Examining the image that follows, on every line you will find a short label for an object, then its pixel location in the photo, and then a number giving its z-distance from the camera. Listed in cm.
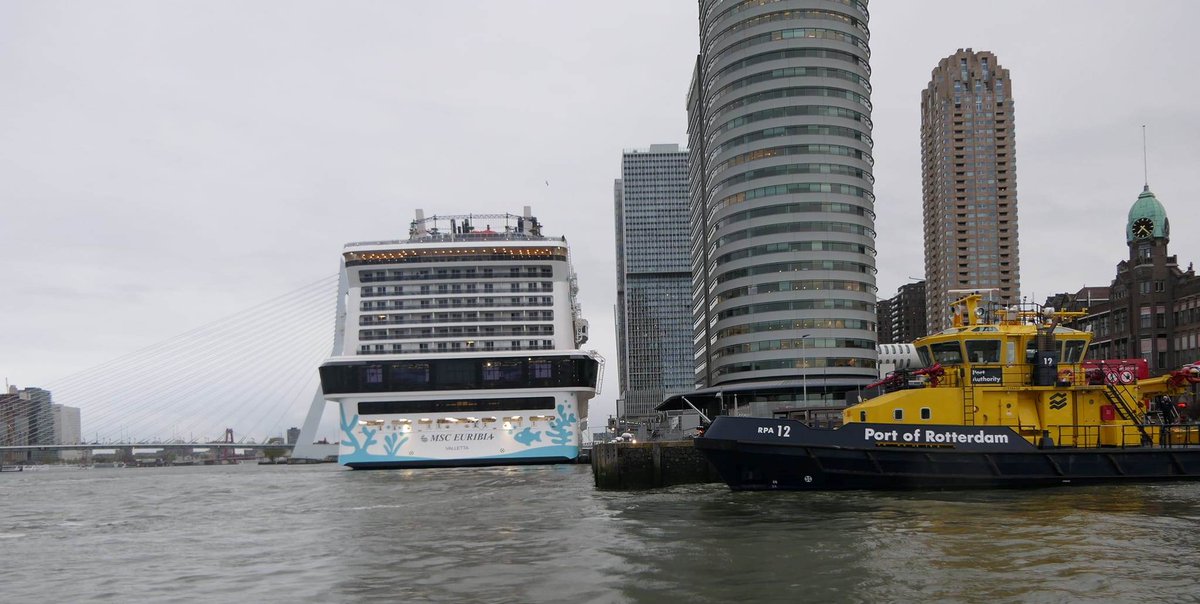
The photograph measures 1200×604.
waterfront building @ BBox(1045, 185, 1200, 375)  8256
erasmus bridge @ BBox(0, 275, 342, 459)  9862
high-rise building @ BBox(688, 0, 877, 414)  8319
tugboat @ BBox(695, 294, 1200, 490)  3094
